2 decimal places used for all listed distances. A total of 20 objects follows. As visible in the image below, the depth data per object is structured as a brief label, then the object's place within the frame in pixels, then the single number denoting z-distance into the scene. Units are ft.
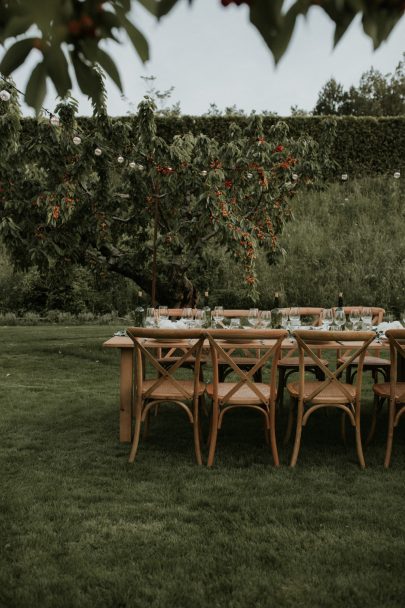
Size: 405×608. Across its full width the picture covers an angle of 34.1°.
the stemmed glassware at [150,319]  17.88
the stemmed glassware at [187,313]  22.63
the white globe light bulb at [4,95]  23.32
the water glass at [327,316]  19.02
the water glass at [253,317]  17.99
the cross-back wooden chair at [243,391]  14.21
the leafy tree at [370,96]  96.32
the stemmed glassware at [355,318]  17.61
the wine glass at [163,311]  21.56
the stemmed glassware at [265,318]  17.95
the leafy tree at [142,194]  27.37
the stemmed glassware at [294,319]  18.44
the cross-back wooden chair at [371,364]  19.29
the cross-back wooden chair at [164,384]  14.20
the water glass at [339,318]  17.85
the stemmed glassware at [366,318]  17.72
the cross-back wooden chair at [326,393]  14.37
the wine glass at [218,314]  18.37
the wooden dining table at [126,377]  16.01
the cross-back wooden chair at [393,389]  14.07
